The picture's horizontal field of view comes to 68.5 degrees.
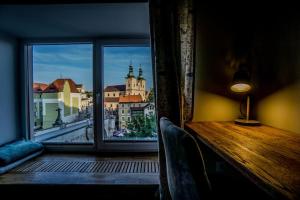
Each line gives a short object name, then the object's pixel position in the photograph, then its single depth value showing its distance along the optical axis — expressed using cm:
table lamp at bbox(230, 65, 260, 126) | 175
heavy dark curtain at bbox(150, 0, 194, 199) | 175
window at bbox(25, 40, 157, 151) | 322
